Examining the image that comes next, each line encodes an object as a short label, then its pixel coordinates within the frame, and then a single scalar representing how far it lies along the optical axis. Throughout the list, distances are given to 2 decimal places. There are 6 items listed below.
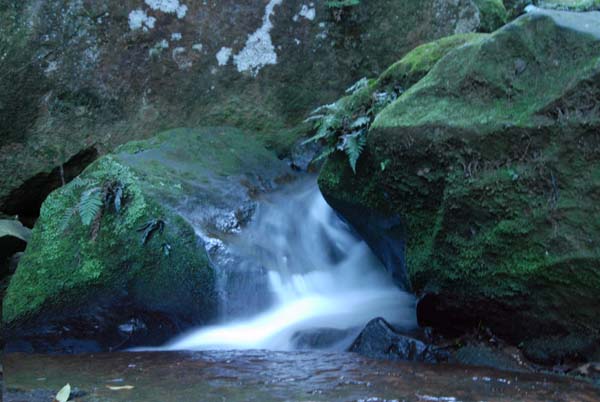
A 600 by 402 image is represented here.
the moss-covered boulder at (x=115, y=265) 4.61
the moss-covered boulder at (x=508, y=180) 3.42
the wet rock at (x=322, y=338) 4.12
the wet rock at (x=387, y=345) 3.71
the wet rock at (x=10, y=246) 5.80
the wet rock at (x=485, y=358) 3.54
